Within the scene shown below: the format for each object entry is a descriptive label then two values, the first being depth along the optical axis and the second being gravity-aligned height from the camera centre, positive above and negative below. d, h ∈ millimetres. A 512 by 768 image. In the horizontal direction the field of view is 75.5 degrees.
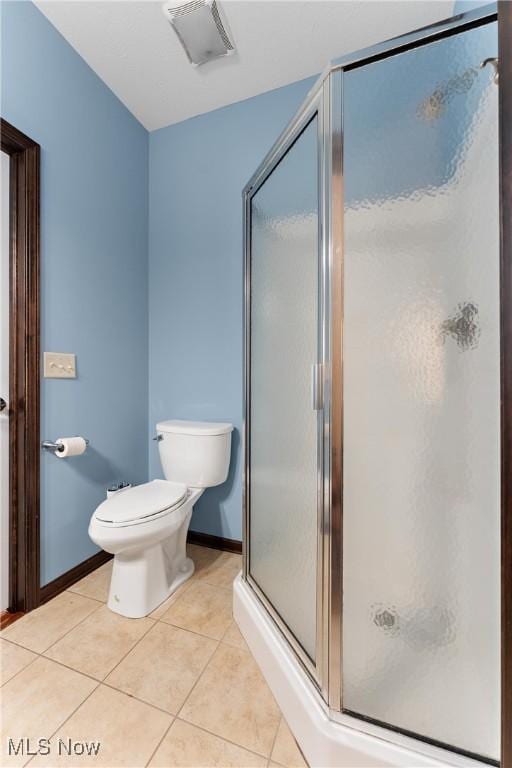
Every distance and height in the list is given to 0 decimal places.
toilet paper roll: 1403 -258
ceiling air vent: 1312 +1526
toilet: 1258 -517
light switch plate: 1420 +95
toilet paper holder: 1394 -253
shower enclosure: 733 -31
